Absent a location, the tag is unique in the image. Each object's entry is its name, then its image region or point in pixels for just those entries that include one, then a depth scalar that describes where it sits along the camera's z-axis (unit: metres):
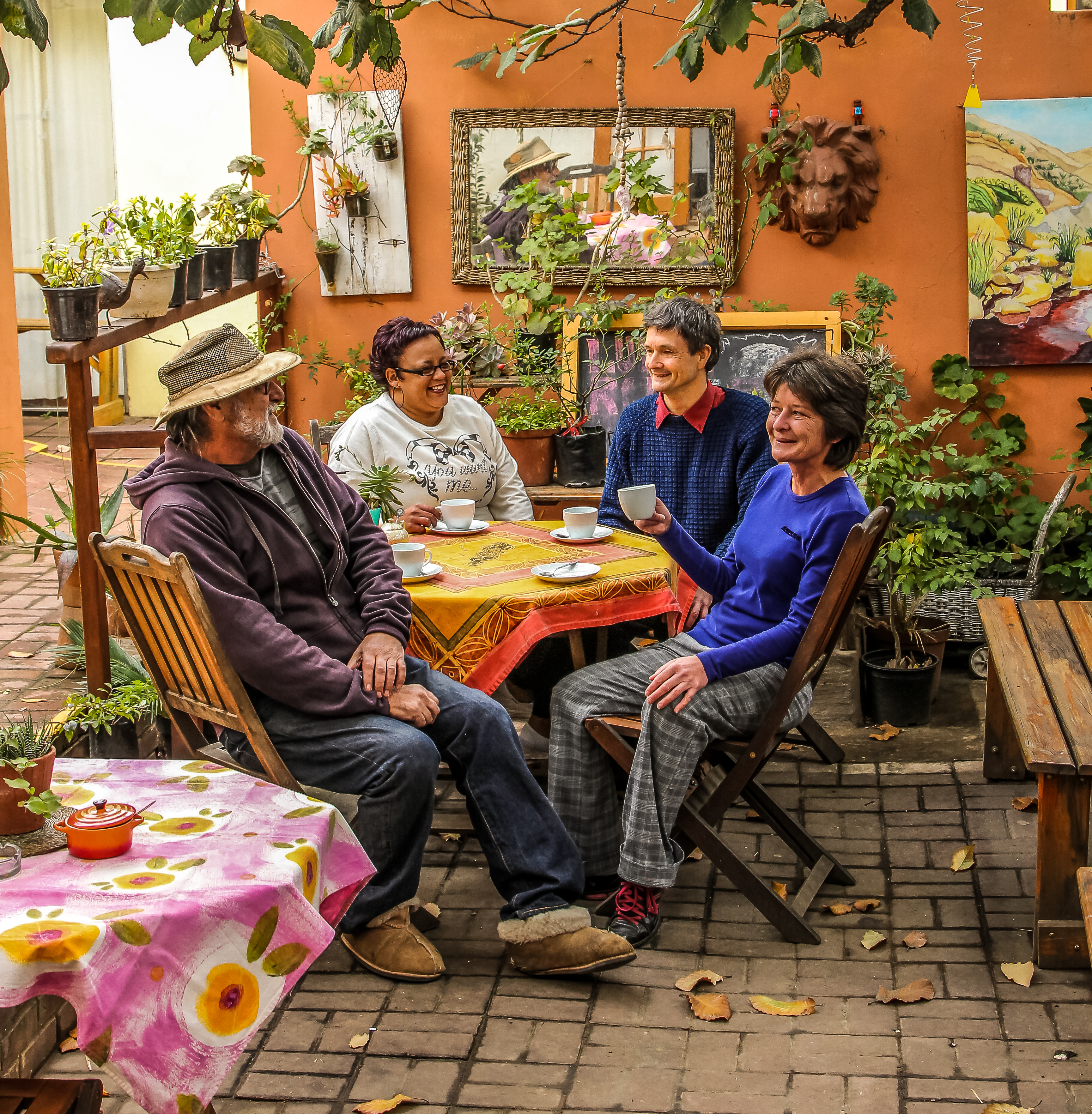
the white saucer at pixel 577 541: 4.15
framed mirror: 6.09
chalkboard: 6.02
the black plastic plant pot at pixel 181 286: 4.68
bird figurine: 4.25
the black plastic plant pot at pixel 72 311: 3.99
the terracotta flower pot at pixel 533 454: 5.27
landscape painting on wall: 5.82
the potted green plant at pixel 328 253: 6.38
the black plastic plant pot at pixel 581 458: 5.30
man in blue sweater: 4.22
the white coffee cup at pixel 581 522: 4.13
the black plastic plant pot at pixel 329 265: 6.39
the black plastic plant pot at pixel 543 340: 5.76
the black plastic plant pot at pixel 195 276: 4.90
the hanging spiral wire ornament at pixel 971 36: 5.80
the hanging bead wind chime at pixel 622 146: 5.97
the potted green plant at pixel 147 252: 4.39
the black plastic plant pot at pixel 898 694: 5.08
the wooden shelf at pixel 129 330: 3.95
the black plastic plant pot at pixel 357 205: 6.31
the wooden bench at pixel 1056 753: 3.23
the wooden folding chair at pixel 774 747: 3.26
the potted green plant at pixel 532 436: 5.27
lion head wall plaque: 5.91
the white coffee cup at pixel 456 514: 4.27
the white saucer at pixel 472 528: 4.29
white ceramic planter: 4.43
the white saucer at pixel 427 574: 3.71
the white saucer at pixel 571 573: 3.67
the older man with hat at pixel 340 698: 3.19
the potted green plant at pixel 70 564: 5.01
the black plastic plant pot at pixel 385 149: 6.23
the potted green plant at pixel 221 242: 5.22
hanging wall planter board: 6.32
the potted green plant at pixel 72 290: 3.99
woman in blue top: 3.42
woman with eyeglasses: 4.55
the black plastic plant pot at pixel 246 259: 5.70
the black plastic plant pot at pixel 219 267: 5.19
